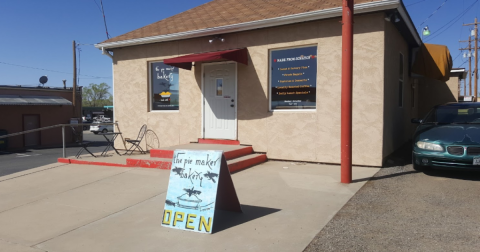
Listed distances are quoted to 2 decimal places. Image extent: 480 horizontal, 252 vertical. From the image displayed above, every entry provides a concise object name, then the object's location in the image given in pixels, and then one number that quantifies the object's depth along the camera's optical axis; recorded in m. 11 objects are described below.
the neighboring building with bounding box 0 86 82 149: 23.41
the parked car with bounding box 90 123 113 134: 37.23
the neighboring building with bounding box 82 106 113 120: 61.22
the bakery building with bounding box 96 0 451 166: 7.32
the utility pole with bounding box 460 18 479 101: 29.00
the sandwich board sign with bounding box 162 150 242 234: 4.10
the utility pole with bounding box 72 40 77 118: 26.42
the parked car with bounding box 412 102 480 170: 5.92
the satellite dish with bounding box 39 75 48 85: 27.77
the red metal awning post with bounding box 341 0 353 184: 5.75
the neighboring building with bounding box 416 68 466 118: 13.76
